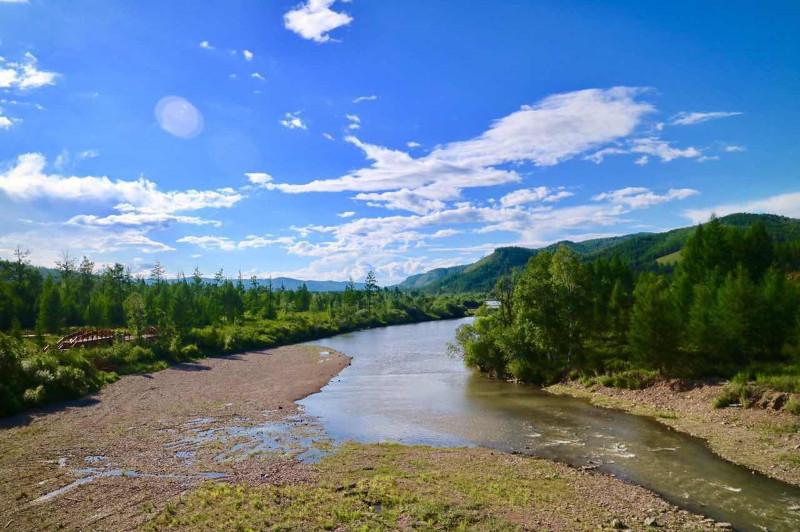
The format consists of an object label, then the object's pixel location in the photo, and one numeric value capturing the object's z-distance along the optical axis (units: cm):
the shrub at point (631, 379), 4428
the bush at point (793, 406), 3102
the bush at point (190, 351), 7986
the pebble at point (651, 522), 1874
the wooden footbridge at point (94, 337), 6950
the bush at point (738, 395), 3492
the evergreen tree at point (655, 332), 4300
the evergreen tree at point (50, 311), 8262
